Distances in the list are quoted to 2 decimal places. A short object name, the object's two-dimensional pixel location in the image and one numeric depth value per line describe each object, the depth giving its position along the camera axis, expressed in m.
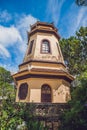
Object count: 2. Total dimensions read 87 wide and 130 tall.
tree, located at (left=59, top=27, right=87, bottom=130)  5.17
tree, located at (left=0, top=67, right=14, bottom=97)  16.09
